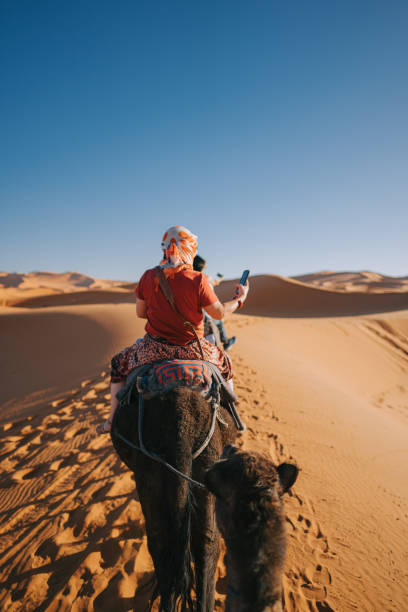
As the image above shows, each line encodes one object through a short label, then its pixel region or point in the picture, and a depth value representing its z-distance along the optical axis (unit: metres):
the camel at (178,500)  1.57
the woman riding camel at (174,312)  2.16
